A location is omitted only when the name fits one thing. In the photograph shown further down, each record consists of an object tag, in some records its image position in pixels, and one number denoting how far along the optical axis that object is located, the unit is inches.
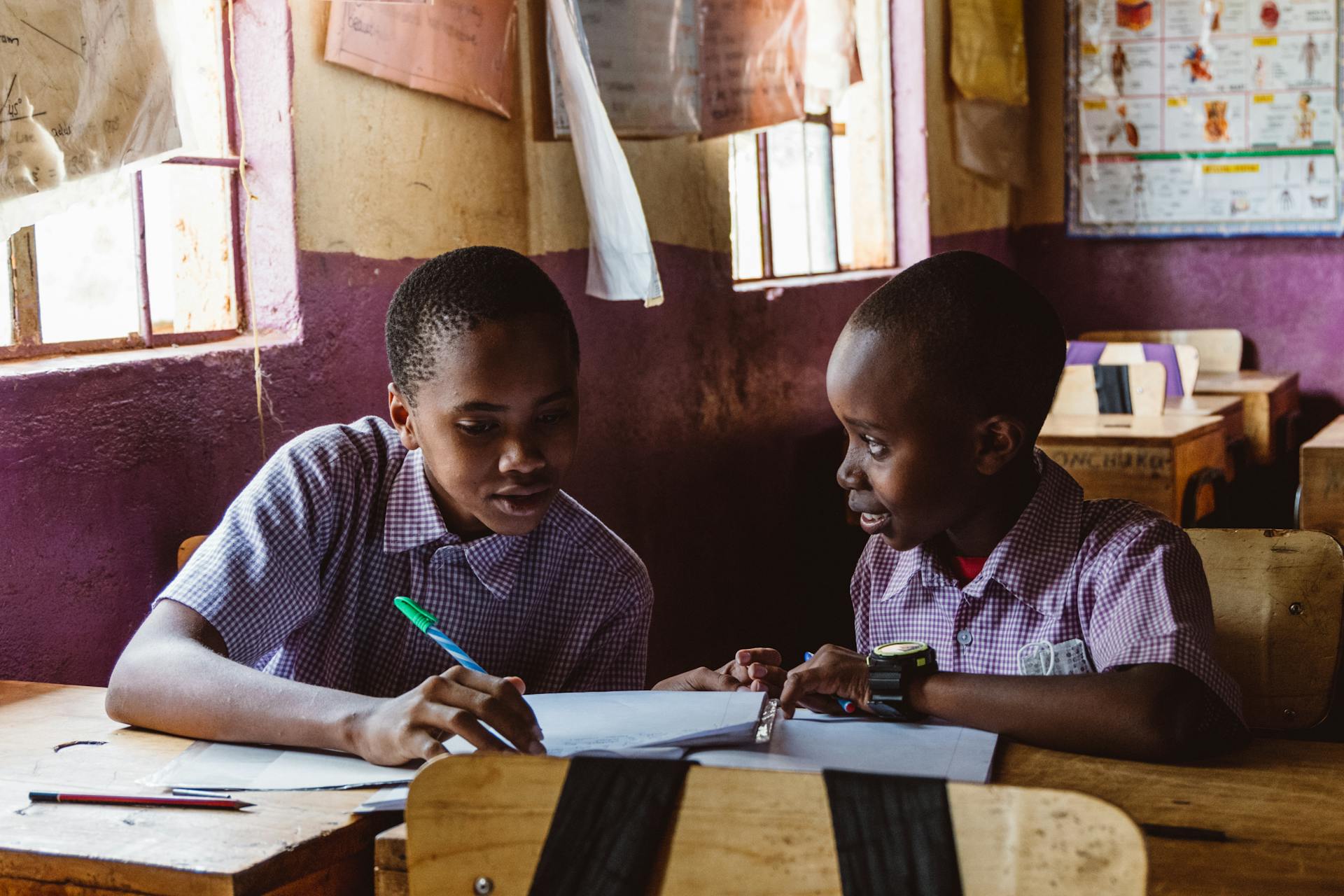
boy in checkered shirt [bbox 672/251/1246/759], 54.6
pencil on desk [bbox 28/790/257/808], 43.7
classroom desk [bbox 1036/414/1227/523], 141.1
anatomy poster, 209.6
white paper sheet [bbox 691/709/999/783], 47.1
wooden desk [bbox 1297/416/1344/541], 128.7
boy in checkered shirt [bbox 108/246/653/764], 56.5
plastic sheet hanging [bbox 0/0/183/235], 66.9
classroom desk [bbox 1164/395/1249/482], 167.2
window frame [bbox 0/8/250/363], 75.8
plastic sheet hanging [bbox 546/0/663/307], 110.0
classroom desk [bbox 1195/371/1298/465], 182.9
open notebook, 46.4
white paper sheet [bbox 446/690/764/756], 49.1
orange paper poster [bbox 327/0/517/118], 91.8
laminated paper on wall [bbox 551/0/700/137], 117.3
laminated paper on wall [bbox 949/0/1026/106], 199.9
